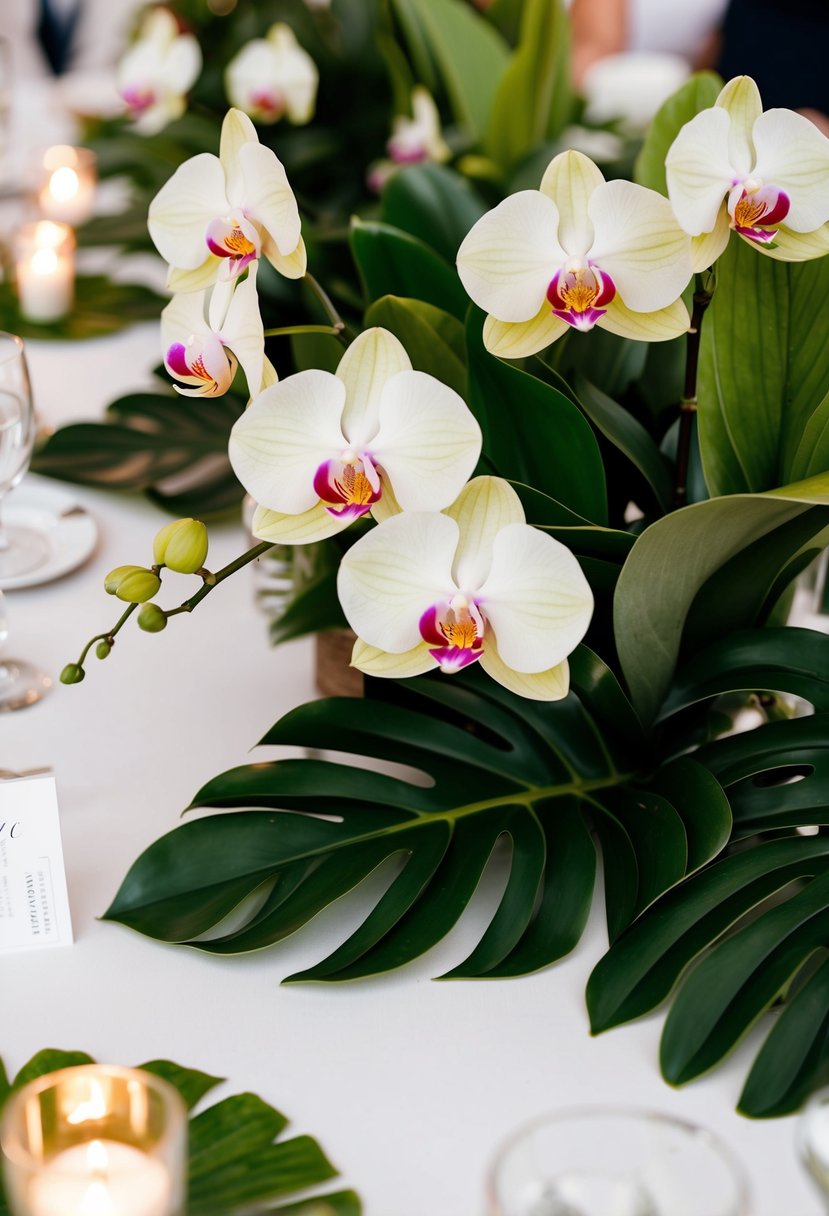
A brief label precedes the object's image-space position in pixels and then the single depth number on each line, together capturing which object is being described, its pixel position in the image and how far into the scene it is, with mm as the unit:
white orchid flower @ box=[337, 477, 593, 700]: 536
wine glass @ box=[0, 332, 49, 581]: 735
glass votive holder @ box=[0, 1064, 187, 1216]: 396
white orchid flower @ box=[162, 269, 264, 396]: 557
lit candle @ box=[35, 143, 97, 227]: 1502
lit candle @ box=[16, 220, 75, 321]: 1260
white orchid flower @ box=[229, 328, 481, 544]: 535
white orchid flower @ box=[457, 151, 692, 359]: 543
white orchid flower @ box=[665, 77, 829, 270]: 540
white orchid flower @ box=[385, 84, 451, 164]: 1326
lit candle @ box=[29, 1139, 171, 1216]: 393
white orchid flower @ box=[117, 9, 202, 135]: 1372
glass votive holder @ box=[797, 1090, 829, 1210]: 421
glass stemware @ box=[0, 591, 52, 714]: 794
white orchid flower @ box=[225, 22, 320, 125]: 1328
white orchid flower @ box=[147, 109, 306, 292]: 559
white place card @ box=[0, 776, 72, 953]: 596
